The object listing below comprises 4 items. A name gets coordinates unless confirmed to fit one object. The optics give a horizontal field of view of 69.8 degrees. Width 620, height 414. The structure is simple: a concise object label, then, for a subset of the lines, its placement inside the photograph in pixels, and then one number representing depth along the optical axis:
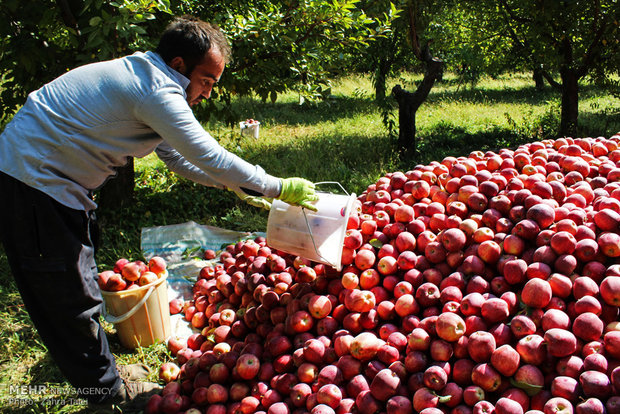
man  2.09
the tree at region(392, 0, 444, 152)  6.98
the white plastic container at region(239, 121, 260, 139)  8.31
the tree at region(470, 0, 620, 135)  6.91
